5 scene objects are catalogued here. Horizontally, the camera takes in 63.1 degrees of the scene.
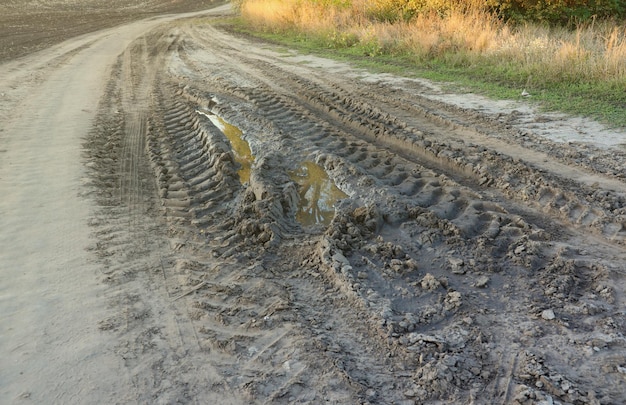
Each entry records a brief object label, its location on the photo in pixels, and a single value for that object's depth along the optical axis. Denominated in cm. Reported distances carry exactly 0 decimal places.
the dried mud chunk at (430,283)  397
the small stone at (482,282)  400
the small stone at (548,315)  357
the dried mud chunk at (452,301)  376
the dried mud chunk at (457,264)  420
